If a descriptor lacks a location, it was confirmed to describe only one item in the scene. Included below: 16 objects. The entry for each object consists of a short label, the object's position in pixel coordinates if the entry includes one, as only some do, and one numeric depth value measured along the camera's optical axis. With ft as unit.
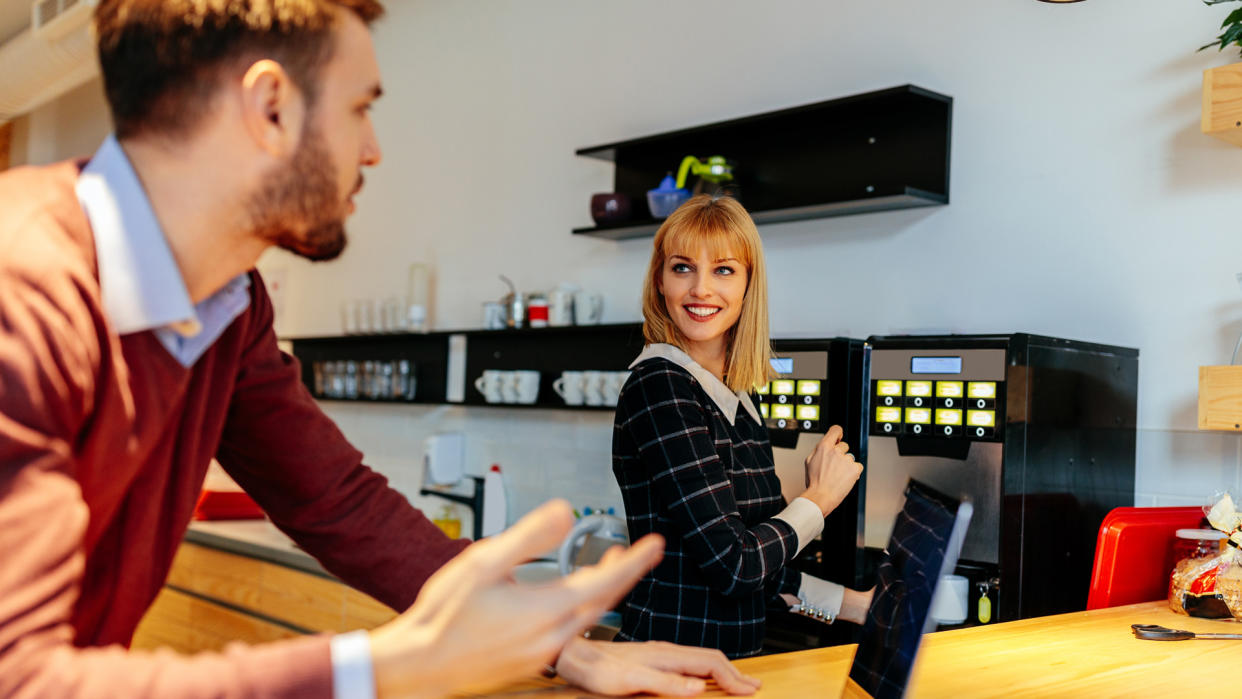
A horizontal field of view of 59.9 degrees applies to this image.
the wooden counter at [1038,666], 4.01
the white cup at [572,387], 11.78
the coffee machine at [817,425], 8.00
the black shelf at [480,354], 11.76
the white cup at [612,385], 11.28
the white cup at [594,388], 11.47
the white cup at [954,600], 7.13
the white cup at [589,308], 11.86
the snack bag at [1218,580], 5.90
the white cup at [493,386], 12.69
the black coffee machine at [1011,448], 7.02
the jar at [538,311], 12.23
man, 2.18
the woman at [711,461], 5.41
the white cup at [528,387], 12.44
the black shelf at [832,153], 9.10
